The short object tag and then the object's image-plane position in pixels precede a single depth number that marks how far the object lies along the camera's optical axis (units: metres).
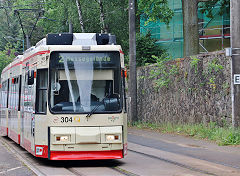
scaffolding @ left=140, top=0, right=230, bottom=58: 38.53
